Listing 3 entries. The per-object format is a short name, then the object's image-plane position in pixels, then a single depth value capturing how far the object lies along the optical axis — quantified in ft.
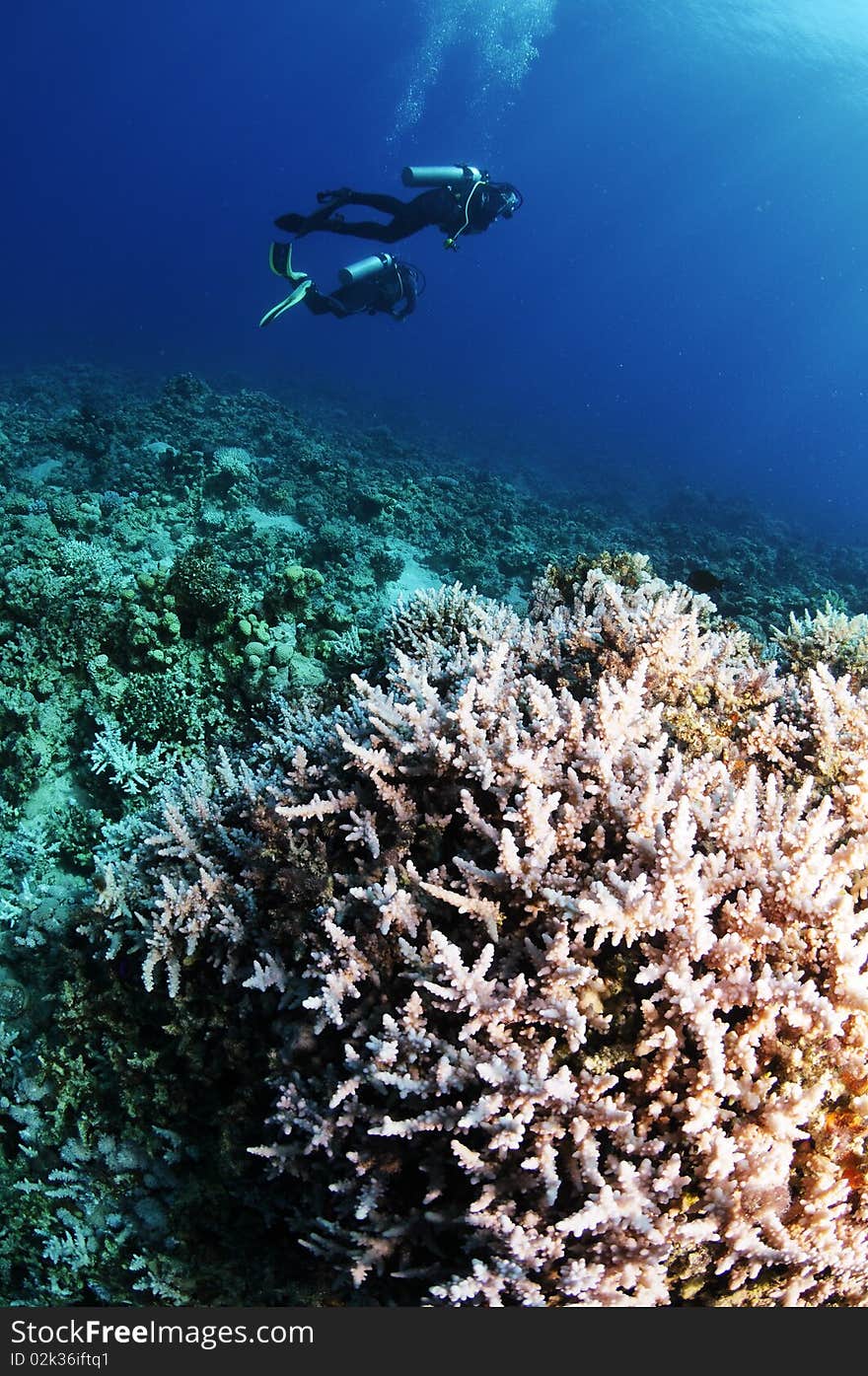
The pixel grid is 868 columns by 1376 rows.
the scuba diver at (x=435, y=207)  49.96
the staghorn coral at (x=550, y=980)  6.96
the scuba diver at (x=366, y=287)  49.08
